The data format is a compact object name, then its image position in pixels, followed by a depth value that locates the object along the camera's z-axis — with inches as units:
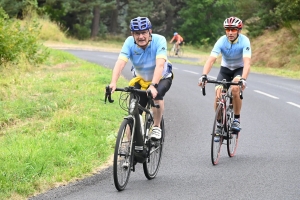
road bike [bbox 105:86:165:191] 394.9
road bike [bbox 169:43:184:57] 2551.2
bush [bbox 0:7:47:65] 1097.0
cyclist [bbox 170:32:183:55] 2524.0
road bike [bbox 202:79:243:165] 504.8
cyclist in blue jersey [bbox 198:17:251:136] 523.8
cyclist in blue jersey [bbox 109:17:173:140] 421.7
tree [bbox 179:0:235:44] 4041.8
